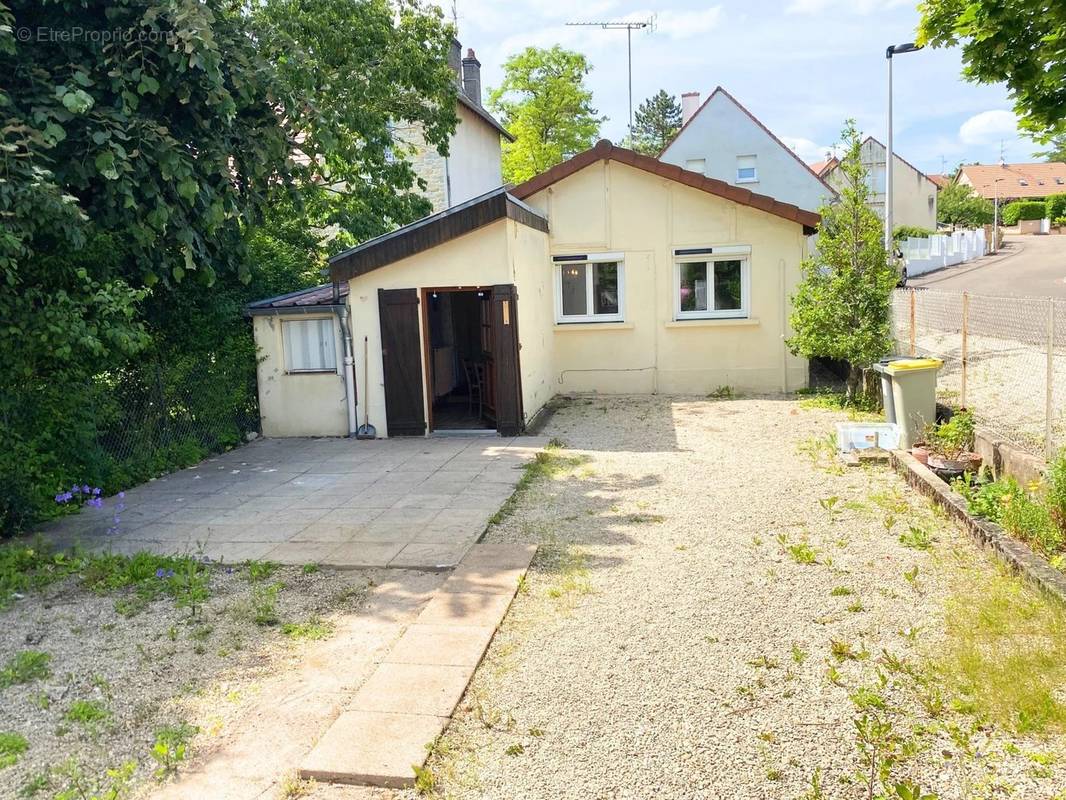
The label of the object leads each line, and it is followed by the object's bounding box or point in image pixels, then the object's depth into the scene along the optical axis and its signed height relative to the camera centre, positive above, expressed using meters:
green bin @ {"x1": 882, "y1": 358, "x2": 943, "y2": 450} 9.82 -1.15
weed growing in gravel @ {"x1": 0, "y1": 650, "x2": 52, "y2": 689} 4.84 -1.97
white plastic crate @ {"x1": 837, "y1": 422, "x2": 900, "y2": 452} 9.80 -1.61
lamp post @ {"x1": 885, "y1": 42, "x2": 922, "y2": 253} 23.02 +3.38
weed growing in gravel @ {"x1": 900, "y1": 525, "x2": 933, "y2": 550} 6.54 -1.91
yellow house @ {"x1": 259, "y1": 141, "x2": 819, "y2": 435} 14.93 +0.41
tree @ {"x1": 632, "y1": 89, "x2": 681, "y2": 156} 87.62 +19.79
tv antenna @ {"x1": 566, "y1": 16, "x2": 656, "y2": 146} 40.34 +13.84
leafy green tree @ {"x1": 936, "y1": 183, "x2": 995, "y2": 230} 70.88 +7.37
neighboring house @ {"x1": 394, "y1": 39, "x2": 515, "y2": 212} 23.72 +5.13
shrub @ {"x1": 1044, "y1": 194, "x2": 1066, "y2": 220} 66.06 +6.77
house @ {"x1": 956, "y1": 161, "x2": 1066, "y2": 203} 90.75 +12.68
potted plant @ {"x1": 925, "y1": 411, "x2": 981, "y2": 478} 8.32 -1.57
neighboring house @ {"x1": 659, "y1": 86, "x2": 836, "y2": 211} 36.84 +6.72
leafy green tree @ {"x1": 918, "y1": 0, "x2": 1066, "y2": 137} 4.30 +1.30
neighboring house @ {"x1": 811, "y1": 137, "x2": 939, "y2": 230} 52.38 +7.31
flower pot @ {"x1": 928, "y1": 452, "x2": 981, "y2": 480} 8.30 -1.68
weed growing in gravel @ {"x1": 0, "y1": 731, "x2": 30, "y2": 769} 3.96 -2.00
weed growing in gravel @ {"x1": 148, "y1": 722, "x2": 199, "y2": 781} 3.85 -2.01
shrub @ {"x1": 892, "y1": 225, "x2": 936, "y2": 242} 37.50 +3.61
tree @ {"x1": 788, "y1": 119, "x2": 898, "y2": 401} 12.52 +0.21
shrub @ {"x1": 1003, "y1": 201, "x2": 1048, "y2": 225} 72.56 +7.07
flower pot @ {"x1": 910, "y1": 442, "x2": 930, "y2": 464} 8.85 -1.66
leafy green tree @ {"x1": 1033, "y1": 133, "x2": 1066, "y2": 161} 5.06 +0.88
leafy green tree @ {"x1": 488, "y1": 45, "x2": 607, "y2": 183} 39.22 +9.68
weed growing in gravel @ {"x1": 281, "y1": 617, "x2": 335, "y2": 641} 5.36 -1.99
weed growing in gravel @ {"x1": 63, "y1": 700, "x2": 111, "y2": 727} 4.33 -2.00
